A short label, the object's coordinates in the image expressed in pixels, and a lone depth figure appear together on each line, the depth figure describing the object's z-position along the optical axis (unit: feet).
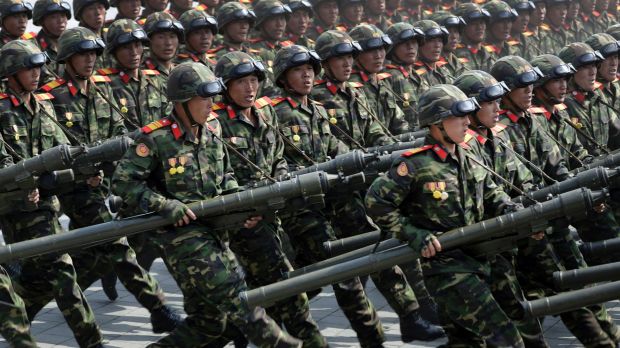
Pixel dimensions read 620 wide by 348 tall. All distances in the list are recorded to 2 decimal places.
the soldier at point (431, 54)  46.62
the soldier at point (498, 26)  54.95
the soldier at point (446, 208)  27.66
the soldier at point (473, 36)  53.06
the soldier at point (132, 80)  40.06
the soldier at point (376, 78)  41.29
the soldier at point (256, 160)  31.58
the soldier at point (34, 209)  33.35
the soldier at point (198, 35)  44.75
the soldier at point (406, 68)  44.24
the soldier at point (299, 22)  51.42
